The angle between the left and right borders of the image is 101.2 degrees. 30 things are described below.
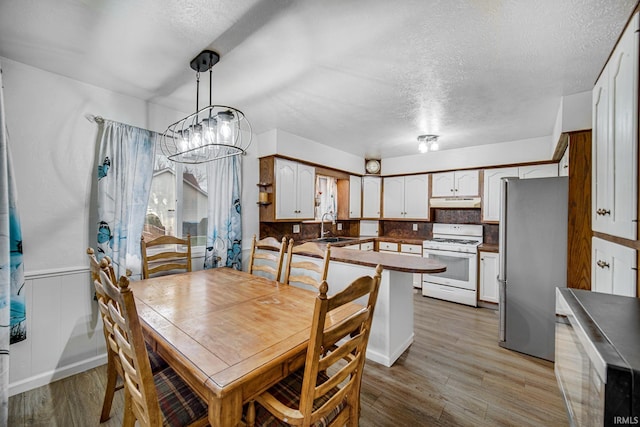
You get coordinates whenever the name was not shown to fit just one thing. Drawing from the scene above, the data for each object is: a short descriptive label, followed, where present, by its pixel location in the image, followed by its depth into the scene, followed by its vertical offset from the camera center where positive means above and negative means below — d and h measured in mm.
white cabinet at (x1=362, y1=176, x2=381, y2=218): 5188 +352
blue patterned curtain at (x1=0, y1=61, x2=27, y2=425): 1613 -425
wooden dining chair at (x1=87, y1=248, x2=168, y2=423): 1332 -867
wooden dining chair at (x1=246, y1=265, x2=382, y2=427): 939 -703
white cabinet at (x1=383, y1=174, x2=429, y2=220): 4695 +322
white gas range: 3814 -741
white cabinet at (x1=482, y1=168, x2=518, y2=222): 3943 +341
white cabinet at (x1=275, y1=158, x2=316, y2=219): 3561 +334
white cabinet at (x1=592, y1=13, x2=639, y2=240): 1108 +373
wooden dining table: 949 -586
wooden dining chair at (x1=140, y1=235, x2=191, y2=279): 2416 -459
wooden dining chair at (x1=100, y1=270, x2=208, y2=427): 917 -748
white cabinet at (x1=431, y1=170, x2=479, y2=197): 4176 +516
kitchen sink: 4309 -443
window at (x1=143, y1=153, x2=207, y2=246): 2818 +106
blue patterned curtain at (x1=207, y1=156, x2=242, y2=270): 3064 +7
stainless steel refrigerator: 2416 -418
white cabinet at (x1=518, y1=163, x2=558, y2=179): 3598 +637
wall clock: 5148 +936
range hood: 4121 +208
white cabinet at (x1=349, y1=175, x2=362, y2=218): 4949 +330
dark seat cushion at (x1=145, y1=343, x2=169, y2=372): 1472 -872
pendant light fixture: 1701 +562
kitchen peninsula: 2299 -739
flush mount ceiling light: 3603 +1016
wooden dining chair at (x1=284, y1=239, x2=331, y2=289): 2041 -415
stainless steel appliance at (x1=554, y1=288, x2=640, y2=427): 551 -349
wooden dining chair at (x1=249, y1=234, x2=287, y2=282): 2334 -404
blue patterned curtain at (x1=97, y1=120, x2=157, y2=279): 2307 +185
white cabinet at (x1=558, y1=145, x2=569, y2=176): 2780 +587
